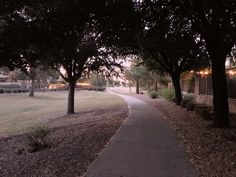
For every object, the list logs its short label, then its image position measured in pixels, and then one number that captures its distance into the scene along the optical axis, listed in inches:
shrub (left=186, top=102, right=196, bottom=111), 433.0
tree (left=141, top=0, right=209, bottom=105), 273.5
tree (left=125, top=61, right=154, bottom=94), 993.7
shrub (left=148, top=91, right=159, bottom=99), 806.1
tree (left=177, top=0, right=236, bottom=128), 269.1
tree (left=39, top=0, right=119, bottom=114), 217.3
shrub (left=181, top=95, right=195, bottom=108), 484.5
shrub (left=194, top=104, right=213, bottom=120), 335.7
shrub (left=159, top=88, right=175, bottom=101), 653.3
